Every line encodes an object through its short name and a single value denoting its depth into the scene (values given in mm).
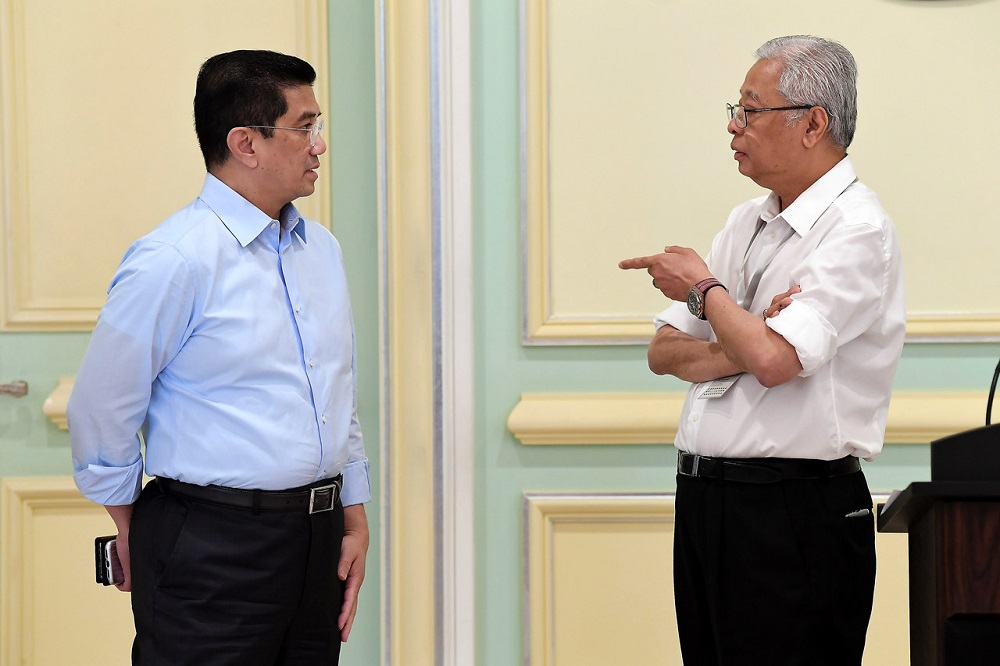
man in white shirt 4099
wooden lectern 3612
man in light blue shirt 3999
